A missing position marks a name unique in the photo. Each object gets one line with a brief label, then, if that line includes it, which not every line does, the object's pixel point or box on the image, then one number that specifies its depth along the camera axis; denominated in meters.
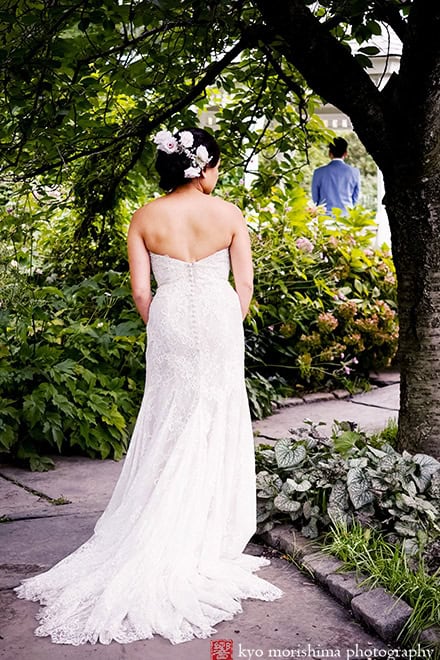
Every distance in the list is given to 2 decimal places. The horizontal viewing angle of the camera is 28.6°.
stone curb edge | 3.16
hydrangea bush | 7.50
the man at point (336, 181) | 9.66
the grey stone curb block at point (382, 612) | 3.15
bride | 3.66
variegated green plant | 3.81
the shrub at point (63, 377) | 5.60
